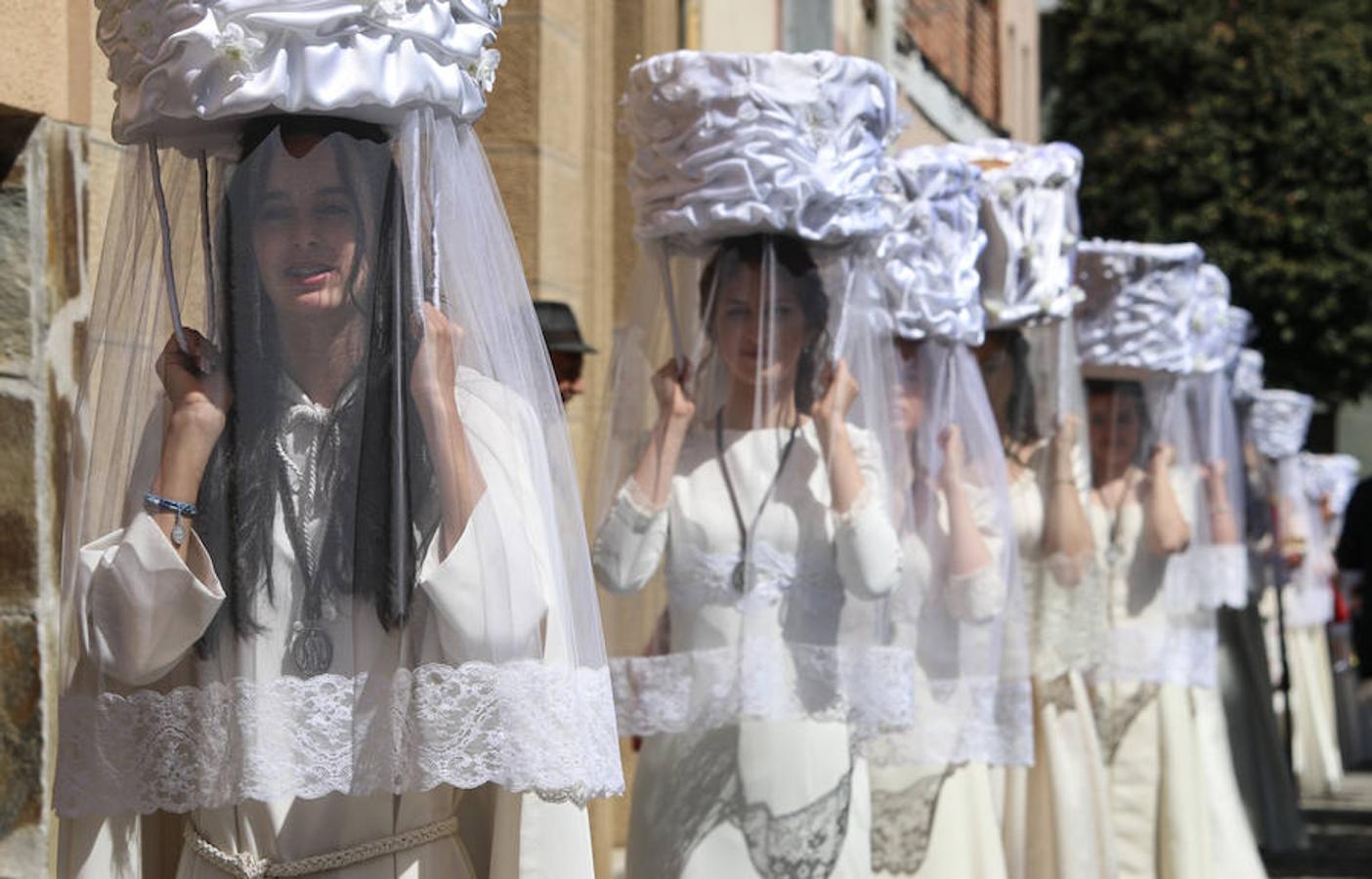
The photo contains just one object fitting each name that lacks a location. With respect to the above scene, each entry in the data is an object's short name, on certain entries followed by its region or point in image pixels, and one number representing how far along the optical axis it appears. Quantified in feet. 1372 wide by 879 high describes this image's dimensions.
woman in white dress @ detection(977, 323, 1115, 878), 40.86
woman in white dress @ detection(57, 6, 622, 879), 19.32
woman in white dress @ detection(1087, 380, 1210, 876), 47.12
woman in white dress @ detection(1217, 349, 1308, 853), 60.91
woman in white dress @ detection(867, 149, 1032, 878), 34.78
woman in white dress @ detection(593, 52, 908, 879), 29.04
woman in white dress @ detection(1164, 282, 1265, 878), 48.16
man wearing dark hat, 35.45
